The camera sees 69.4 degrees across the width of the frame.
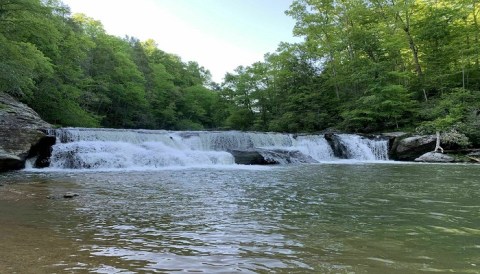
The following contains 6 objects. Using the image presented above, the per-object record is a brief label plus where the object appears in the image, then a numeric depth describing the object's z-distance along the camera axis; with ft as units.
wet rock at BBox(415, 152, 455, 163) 57.06
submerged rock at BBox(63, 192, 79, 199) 21.58
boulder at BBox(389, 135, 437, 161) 63.05
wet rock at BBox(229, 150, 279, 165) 52.19
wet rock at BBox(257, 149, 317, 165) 53.31
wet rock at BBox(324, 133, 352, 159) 66.60
